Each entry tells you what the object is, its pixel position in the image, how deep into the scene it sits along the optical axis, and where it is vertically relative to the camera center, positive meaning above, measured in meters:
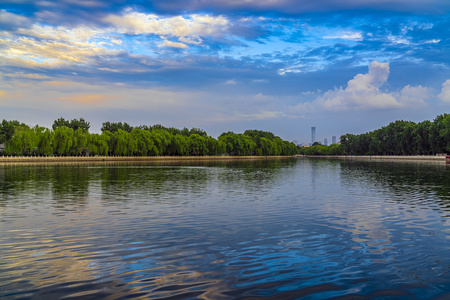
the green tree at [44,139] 95.19 +4.48
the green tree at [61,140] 98.12 +4.25
